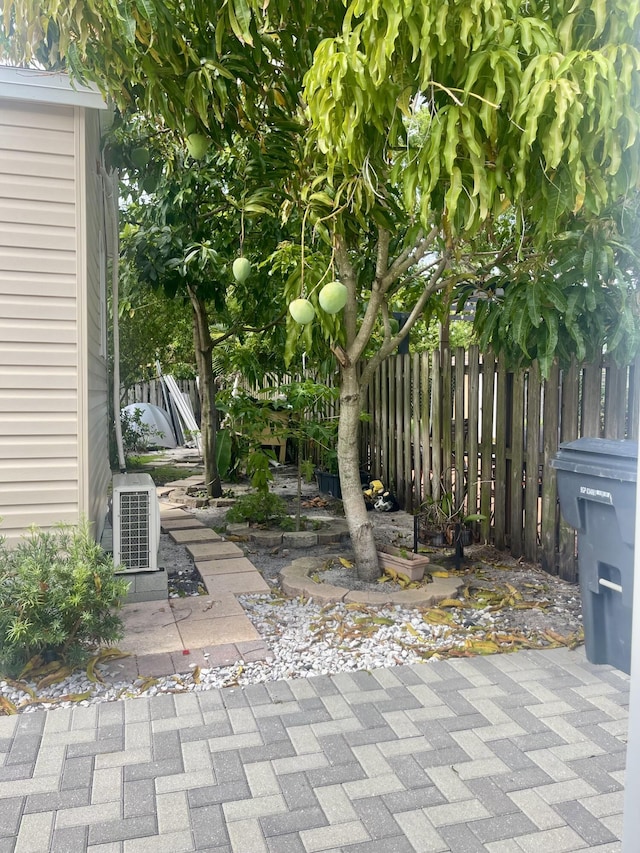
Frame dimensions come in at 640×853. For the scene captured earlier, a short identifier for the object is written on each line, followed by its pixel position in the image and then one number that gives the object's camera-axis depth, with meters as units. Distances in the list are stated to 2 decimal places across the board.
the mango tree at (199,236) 6.04
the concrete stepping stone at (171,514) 7.21
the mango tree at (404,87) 2.60
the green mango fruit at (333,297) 3.83
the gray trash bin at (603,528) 3.23
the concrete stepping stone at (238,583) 4.73
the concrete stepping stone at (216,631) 3.81
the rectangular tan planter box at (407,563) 4.68
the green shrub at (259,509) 6.70
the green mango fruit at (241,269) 4.36
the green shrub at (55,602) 3.15
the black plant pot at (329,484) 8.44
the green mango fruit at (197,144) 4.01
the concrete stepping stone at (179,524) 6.66
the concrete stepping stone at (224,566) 5.12
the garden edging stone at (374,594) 4.35
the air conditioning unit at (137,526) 4.53
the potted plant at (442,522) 5.77
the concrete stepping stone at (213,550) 5.58
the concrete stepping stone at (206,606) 4.24
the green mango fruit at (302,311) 3.78
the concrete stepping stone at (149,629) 3.72
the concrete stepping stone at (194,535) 6.10
